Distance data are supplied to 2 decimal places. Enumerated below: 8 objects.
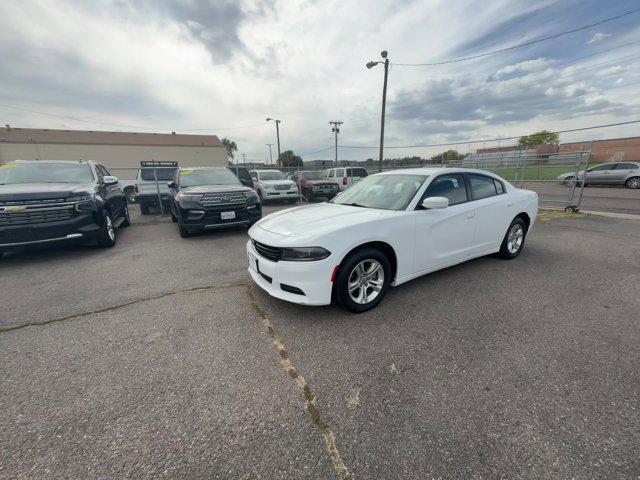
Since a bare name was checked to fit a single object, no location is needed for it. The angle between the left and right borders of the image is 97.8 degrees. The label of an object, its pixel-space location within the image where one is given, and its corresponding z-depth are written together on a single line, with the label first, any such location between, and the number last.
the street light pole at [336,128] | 36.06
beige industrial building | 41.38
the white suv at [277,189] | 12.02
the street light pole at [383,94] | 14.62
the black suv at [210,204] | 5.90
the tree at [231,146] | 85.19
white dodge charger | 2.71
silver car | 15.25
